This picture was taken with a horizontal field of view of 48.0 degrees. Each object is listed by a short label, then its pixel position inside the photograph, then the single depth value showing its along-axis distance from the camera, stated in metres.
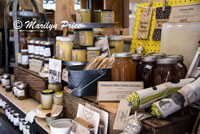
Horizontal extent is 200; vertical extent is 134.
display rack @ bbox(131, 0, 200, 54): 1.32
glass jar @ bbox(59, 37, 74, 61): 1.52
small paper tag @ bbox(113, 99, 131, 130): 0.88
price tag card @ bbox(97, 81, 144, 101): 0.97
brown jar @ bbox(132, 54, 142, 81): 1.09
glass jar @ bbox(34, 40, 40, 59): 1.93
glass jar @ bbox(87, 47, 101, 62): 1.46
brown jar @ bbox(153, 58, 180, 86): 0.90
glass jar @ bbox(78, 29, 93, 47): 1.53
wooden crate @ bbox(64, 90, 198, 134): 0.74
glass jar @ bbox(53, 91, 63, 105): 1.39
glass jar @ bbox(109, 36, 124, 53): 1.59
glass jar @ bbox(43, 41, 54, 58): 1.80
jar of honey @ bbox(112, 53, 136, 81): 1.00
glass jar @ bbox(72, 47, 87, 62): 1.48
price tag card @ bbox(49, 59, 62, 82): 1.51
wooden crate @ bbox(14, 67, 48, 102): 1.73
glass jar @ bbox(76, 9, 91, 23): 1.54
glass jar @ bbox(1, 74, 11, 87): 2.29
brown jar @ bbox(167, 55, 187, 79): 0.98
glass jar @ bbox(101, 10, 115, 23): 1.59
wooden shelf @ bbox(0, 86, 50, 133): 1.41
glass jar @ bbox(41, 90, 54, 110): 1.50
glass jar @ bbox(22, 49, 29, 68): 2.11
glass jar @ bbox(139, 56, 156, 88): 0.98
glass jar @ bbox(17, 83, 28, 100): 1.91
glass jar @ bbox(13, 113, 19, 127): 1.96
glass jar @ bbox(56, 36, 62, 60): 1.57
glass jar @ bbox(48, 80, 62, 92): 1.61
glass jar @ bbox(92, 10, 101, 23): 1.62
